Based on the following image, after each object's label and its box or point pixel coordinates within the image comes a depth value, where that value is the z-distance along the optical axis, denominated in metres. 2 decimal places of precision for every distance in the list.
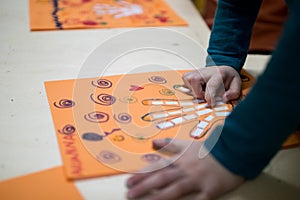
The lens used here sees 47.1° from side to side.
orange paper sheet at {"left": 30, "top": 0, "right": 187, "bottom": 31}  0.79
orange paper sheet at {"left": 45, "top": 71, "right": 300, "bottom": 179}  0.43
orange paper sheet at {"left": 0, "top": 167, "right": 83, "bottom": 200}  0.38
